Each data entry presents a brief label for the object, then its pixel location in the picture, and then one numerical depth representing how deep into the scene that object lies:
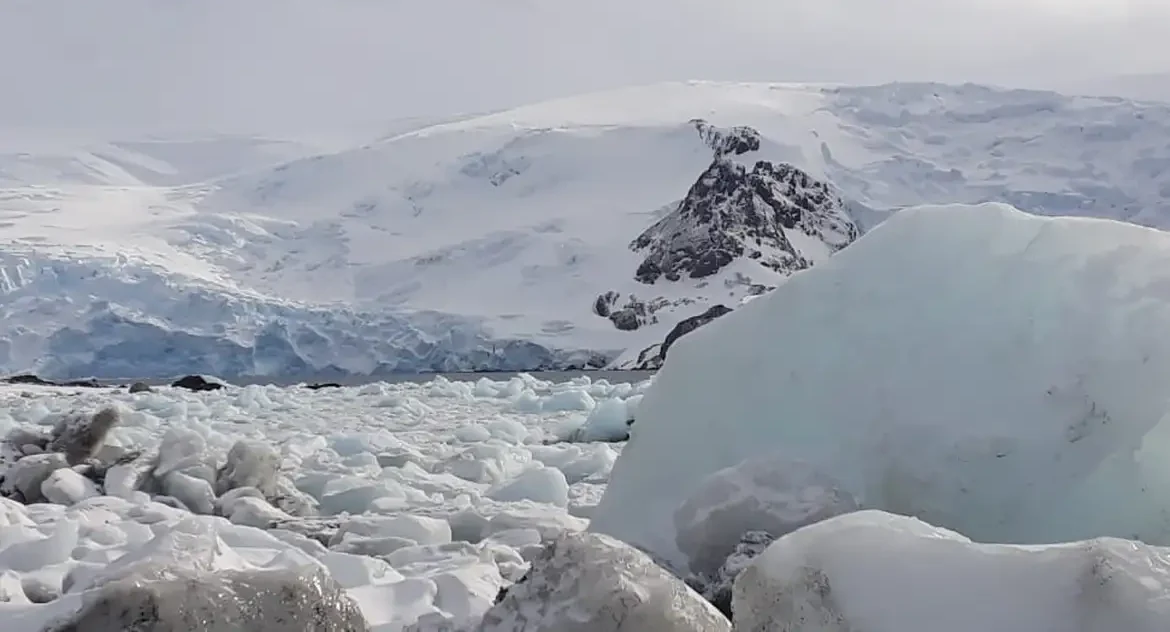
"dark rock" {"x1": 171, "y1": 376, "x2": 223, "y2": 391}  22.70
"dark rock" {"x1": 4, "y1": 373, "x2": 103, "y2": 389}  28.84
